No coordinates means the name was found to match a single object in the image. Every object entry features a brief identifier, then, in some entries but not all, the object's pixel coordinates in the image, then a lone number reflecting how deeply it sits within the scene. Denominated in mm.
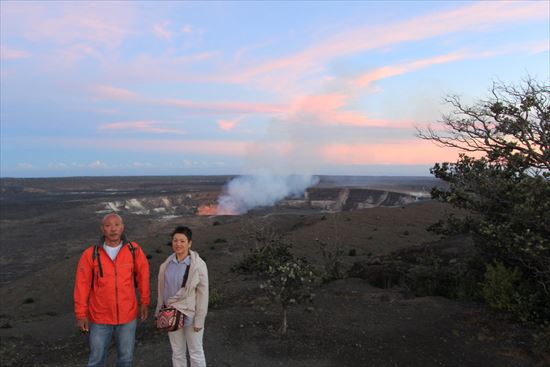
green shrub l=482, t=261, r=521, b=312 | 7930
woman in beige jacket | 4938
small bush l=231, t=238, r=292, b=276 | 11107
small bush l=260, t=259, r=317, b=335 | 7316
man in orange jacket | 4648
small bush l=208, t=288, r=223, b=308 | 10305
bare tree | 8531
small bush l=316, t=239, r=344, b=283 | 12219
